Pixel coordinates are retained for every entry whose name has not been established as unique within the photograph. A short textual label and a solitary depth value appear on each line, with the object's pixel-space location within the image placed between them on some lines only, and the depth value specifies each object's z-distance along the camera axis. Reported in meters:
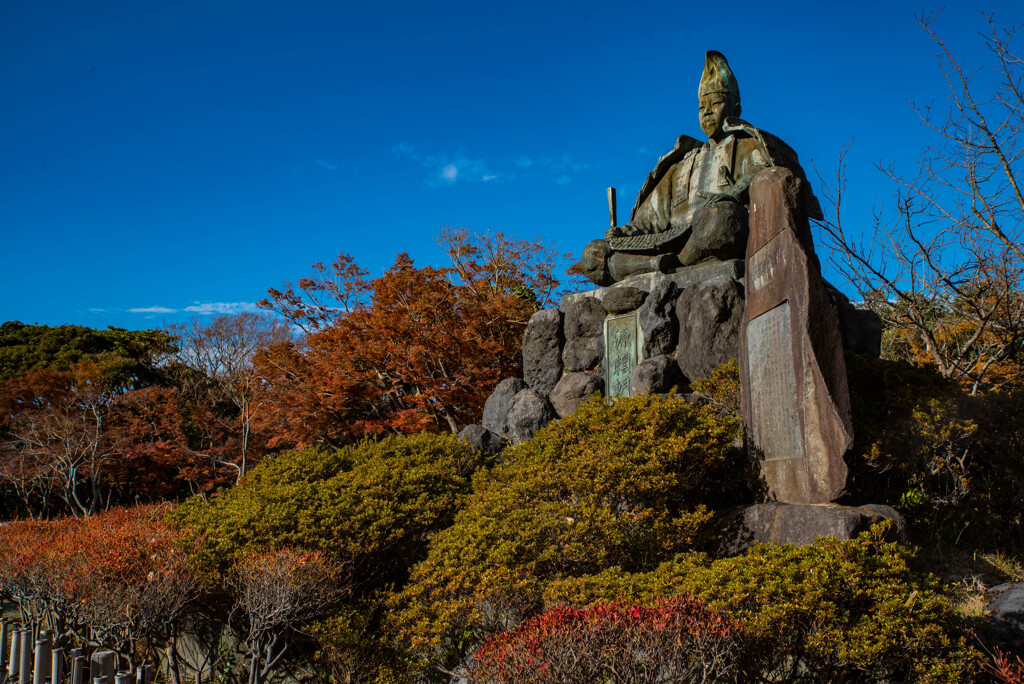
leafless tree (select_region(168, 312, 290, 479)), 16.22
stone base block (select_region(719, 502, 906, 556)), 3.86
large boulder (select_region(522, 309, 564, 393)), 8.47
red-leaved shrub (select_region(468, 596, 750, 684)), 2.86
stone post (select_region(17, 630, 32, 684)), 4.23
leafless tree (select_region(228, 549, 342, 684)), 4.49
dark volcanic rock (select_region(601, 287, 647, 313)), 7.66
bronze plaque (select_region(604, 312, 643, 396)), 7.48
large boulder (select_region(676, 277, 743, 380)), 6.51
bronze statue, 7.40
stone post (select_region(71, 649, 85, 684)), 3.74
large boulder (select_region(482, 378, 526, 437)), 7.85
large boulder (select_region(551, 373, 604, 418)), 7.36
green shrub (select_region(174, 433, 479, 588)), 5.20
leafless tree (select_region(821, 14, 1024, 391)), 5.26
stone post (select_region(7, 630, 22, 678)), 4.34
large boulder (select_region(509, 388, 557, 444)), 7.20
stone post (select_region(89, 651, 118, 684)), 3.55
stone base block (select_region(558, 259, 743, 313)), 7.16
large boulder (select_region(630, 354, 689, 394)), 6.52
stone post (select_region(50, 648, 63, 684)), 4.03
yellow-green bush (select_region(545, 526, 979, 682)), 3.26
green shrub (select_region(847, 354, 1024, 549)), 5.13
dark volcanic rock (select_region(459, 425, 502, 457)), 7.02
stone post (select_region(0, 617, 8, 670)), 4.63
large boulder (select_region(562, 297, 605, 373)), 8.10
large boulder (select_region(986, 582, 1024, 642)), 3.84
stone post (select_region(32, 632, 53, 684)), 4.09
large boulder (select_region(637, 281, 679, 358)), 7.13
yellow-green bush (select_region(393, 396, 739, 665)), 4.32
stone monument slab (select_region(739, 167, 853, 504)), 4.27
